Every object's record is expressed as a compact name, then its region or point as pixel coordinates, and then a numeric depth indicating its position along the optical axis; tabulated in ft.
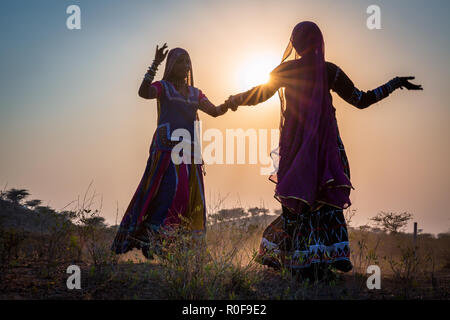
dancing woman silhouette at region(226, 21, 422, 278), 15.21
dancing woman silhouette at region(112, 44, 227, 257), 18.22
